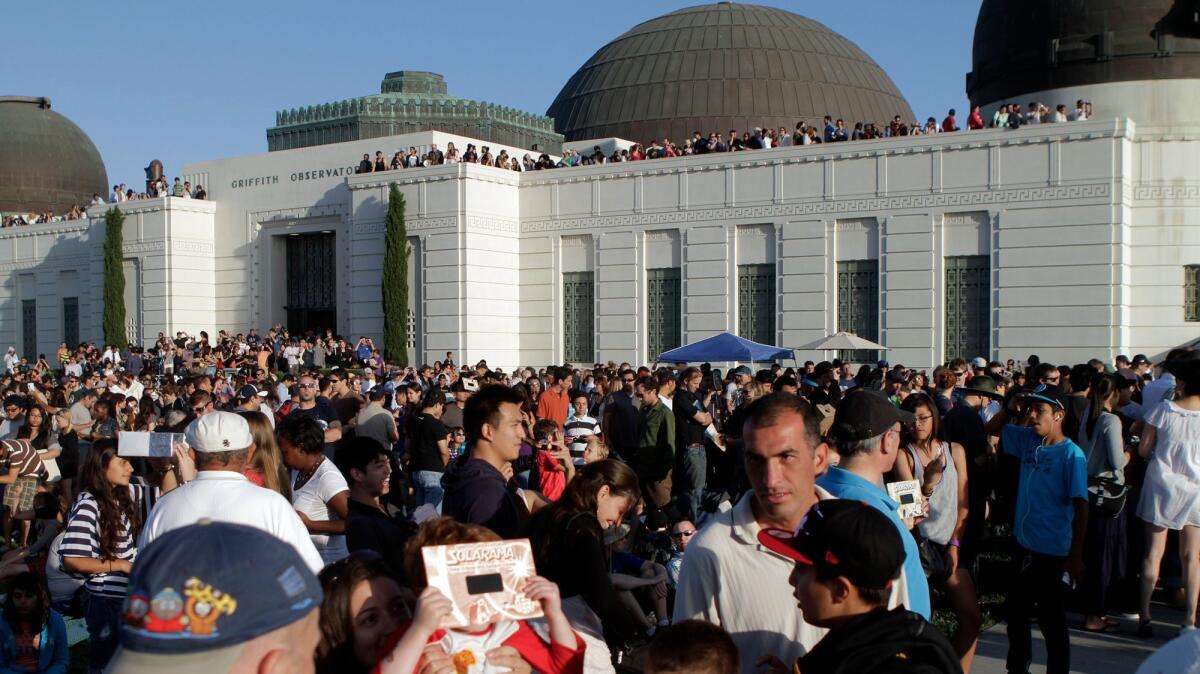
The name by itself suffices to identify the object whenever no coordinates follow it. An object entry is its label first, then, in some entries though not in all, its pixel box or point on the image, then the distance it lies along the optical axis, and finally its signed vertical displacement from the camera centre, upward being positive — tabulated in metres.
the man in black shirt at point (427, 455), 10.48 -1.33
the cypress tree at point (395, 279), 29.69 +1.17
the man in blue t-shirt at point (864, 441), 4.29 -0.50
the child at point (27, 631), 6.28 -1.83
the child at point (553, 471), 7.84 -1.12
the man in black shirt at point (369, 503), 5.21 -0.98
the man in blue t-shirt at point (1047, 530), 6.34 -1.27
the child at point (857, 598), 2.79 -0.76
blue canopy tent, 20.64 -0.60
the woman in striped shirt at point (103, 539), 5.63 -1.20
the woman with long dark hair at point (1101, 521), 7.80 -1.62
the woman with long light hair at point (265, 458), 5.48 -0.70
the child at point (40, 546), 6.54 -1.55
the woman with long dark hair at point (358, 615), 3.30 -0.92
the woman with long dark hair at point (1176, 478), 7.29 -1.09
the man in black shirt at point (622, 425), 11.95 -1.17
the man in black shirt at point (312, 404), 11.49 -0.94
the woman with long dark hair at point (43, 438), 11.88 -1.37
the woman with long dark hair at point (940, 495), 5.84 -1.10
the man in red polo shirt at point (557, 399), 14.77 -1.08
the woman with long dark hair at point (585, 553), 4.30 -0.96
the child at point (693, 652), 3.09 -0.96
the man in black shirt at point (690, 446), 11.73 -1.38
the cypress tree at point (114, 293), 34.75 +0.91
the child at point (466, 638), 2.98 -0.95
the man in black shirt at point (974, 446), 8.09 -1.08
